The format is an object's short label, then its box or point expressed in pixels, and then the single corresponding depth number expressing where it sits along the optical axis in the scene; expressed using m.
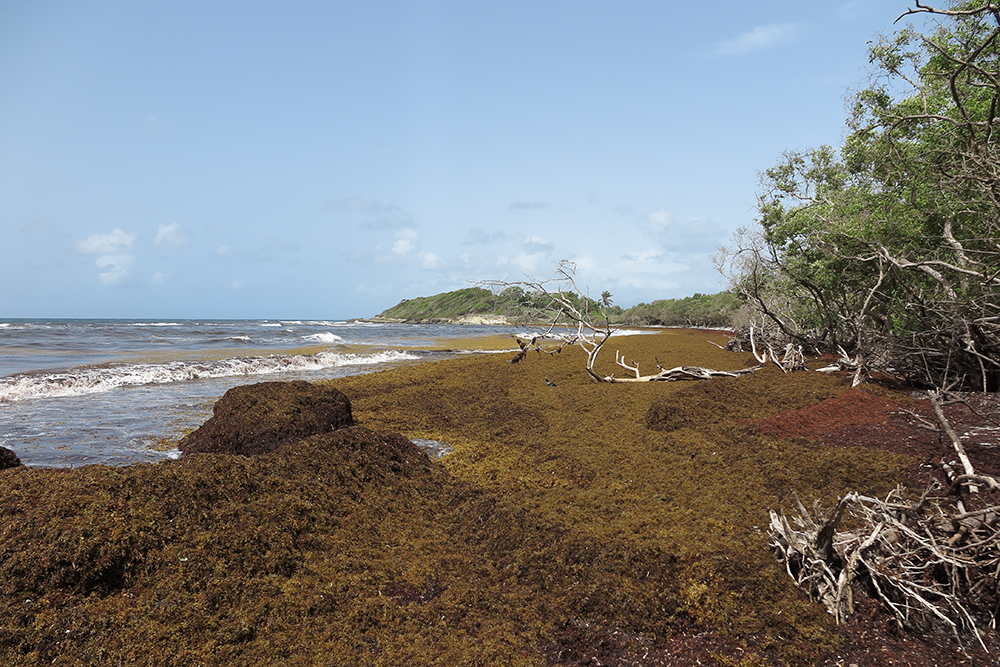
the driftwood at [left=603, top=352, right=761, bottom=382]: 12.88
